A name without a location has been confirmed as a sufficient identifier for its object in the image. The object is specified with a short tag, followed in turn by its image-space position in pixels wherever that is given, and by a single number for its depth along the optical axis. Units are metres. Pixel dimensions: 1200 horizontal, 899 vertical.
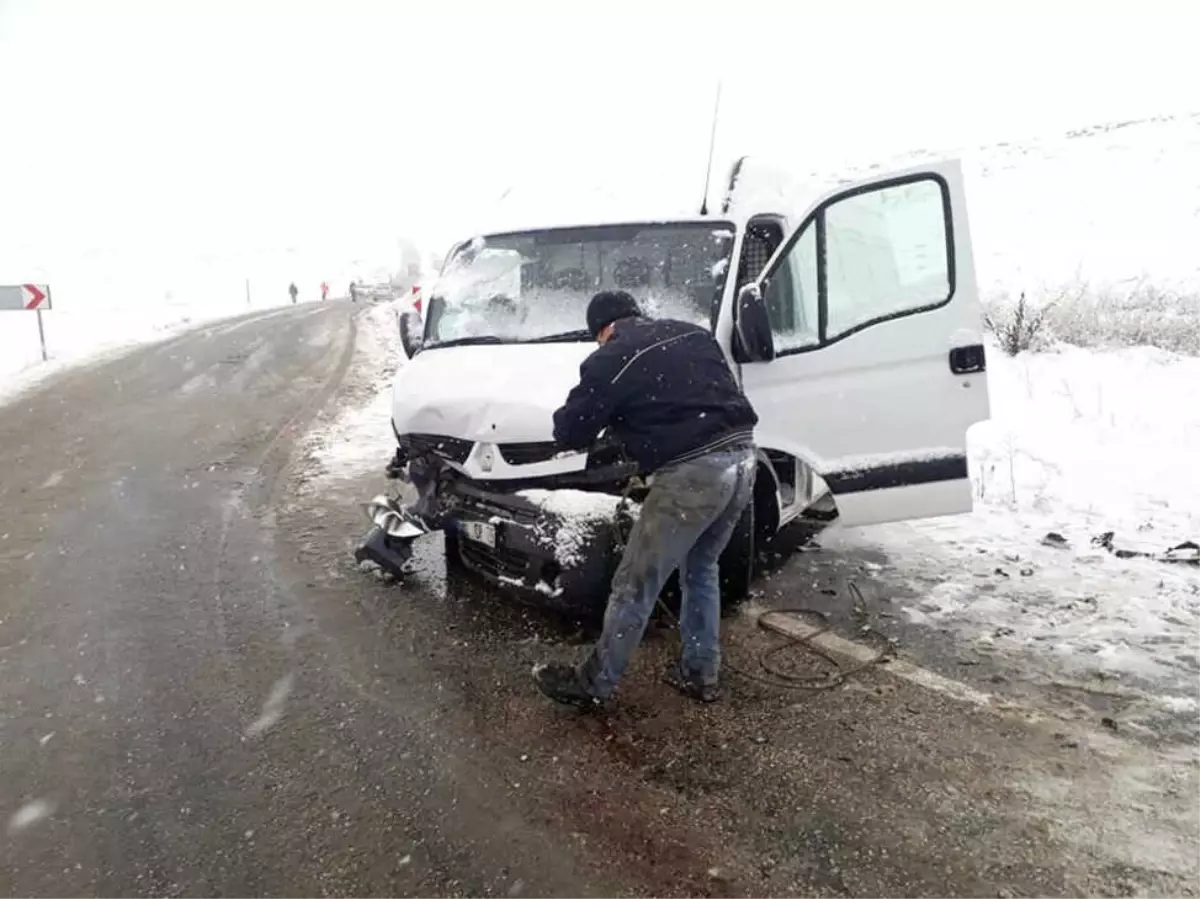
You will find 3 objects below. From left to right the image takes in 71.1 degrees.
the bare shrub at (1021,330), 9.19
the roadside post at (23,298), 14.84
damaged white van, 3.86
